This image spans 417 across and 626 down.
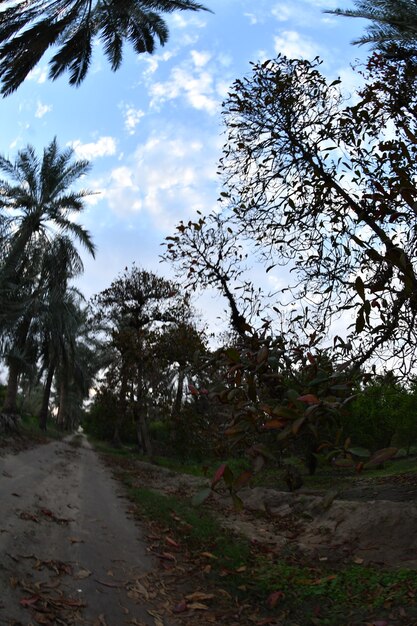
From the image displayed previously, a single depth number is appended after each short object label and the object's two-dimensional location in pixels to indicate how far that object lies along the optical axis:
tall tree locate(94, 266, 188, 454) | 21.56
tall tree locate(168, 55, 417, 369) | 4.15
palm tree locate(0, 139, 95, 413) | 21.09
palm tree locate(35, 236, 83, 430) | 22.11
